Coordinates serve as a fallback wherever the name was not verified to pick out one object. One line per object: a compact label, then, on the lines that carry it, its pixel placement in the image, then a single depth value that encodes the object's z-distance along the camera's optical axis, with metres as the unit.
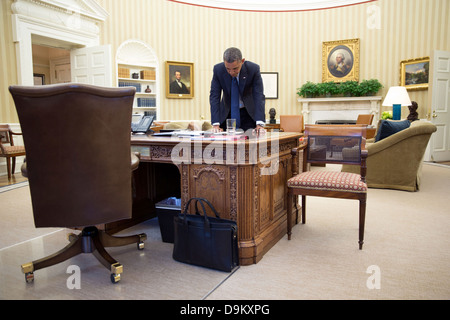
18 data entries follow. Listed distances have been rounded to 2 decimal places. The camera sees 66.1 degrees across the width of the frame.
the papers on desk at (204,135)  2.60
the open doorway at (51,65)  10.41
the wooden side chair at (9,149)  5.50
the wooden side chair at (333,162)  2.73
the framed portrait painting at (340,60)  9.26
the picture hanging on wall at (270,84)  10.01
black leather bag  2.30
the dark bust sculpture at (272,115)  8.03
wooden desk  2.43
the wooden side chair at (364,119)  8.27
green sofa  4.77
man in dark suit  3.49
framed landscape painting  8.41
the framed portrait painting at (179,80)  9.17
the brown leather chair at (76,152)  1.91
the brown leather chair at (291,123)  7.90
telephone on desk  3.38
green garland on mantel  8.92
